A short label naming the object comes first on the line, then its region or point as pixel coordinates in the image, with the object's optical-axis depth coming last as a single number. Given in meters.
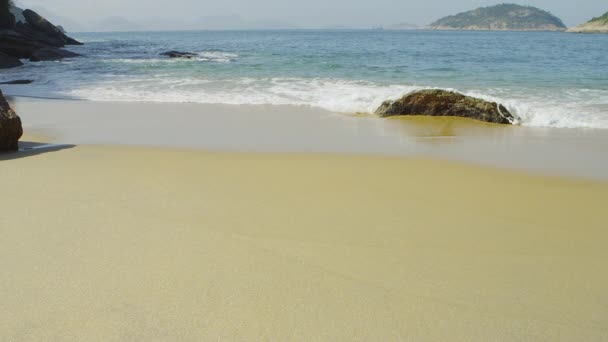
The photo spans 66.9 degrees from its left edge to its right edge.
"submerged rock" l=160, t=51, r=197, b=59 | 25.31
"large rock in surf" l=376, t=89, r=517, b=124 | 7.97
